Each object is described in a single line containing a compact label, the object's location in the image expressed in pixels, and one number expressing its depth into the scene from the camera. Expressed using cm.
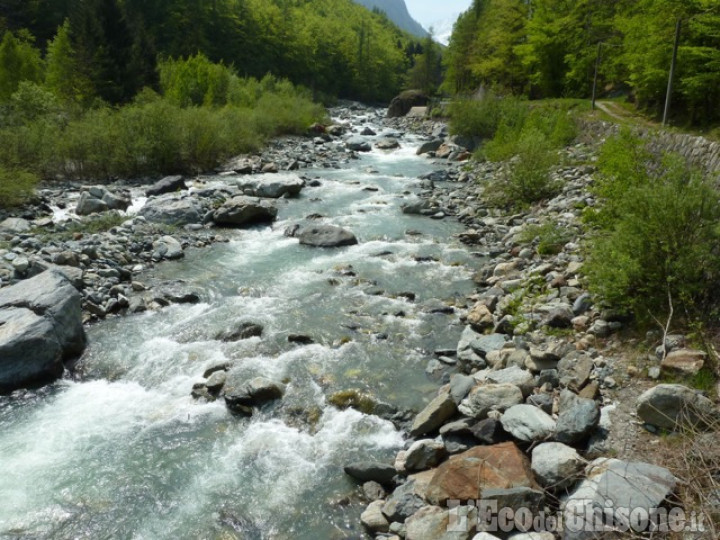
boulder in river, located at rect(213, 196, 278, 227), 1961
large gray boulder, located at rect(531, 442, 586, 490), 571
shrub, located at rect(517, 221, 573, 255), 1393
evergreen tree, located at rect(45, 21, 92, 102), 3644
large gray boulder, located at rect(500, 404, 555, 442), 654
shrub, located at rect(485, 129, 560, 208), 1956
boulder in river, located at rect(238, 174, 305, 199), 2406
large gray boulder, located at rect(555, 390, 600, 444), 632
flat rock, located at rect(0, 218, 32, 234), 1589
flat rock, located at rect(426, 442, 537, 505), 589
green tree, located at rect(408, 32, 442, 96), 8540
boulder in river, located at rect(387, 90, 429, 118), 6819
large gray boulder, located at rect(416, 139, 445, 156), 3853
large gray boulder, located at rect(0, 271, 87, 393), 912
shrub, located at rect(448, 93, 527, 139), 3609
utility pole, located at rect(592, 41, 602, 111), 3252
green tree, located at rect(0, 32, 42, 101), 3282
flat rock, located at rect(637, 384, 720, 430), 581
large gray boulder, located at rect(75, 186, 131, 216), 1889
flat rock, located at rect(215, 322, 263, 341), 1111
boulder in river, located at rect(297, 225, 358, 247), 1766
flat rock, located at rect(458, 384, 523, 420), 741
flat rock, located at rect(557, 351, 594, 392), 746
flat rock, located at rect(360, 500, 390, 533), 620
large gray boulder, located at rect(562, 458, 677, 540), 474
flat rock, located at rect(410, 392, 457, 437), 784
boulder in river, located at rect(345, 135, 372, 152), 3994
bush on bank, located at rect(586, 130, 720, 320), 773
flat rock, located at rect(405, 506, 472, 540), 550
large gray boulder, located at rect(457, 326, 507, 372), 960
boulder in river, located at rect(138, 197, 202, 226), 1900
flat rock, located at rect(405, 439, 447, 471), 703
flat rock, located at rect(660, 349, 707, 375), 671
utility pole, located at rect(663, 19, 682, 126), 2052
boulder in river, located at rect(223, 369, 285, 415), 880
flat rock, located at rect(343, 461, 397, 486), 703
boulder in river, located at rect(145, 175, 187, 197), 2217
